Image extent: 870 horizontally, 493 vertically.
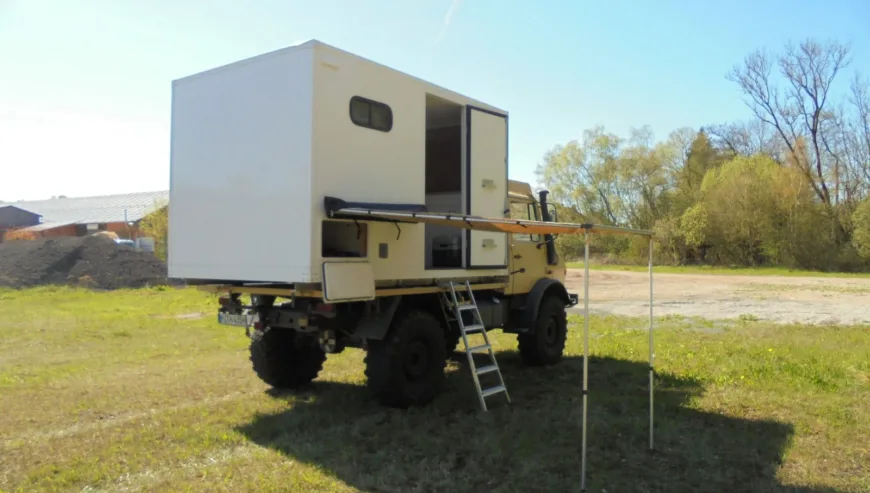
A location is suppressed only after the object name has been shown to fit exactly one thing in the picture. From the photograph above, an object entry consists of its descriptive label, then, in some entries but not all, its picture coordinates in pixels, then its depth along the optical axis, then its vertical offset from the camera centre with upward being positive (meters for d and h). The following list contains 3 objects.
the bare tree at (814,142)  39.50 +7.78
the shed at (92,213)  44.44 +3.05
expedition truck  5.48 +0.35
